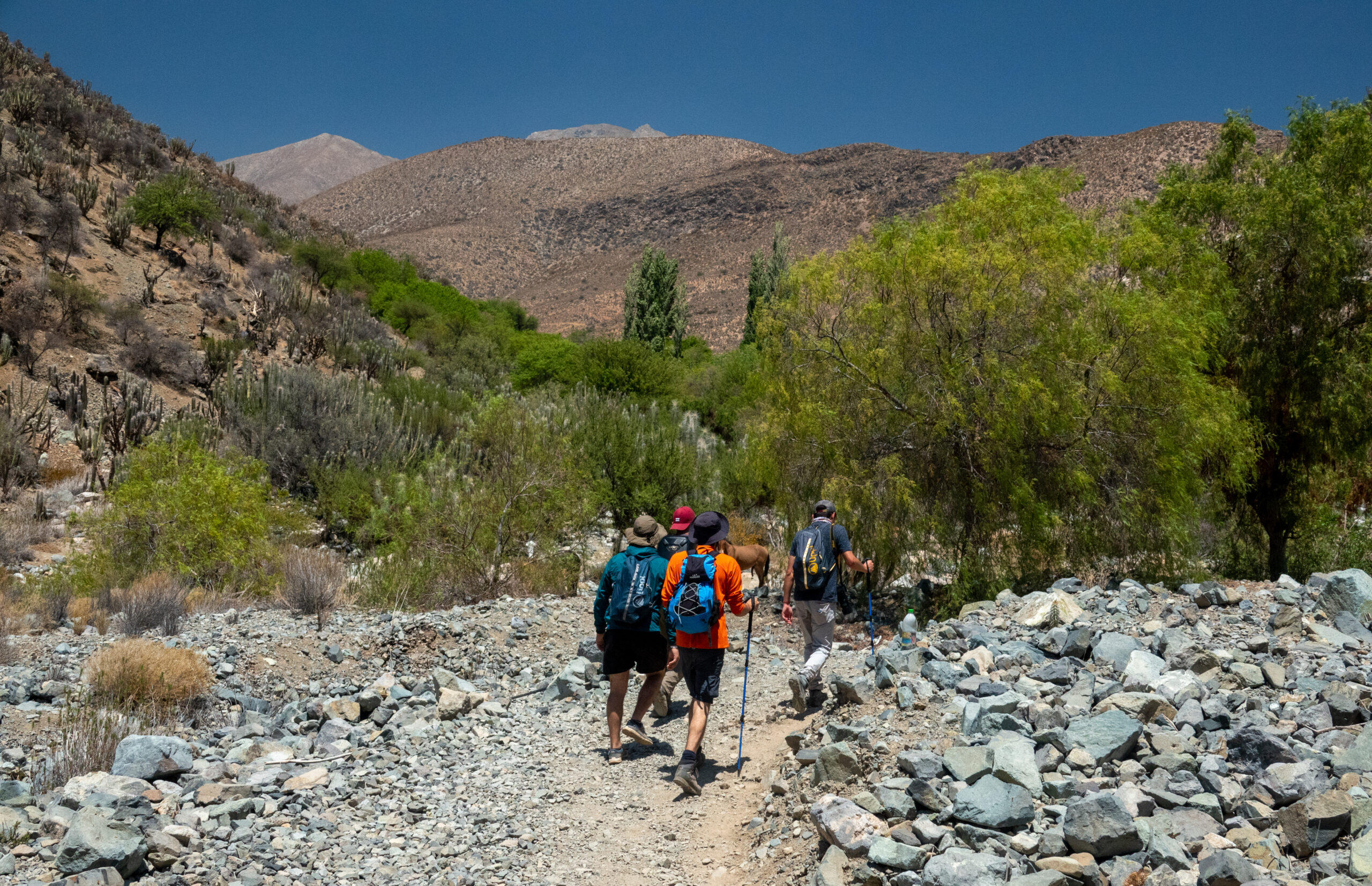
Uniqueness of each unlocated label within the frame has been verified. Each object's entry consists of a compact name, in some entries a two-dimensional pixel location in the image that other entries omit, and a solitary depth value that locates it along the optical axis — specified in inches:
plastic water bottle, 343.3
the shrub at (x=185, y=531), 479.8
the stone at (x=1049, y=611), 332.8
